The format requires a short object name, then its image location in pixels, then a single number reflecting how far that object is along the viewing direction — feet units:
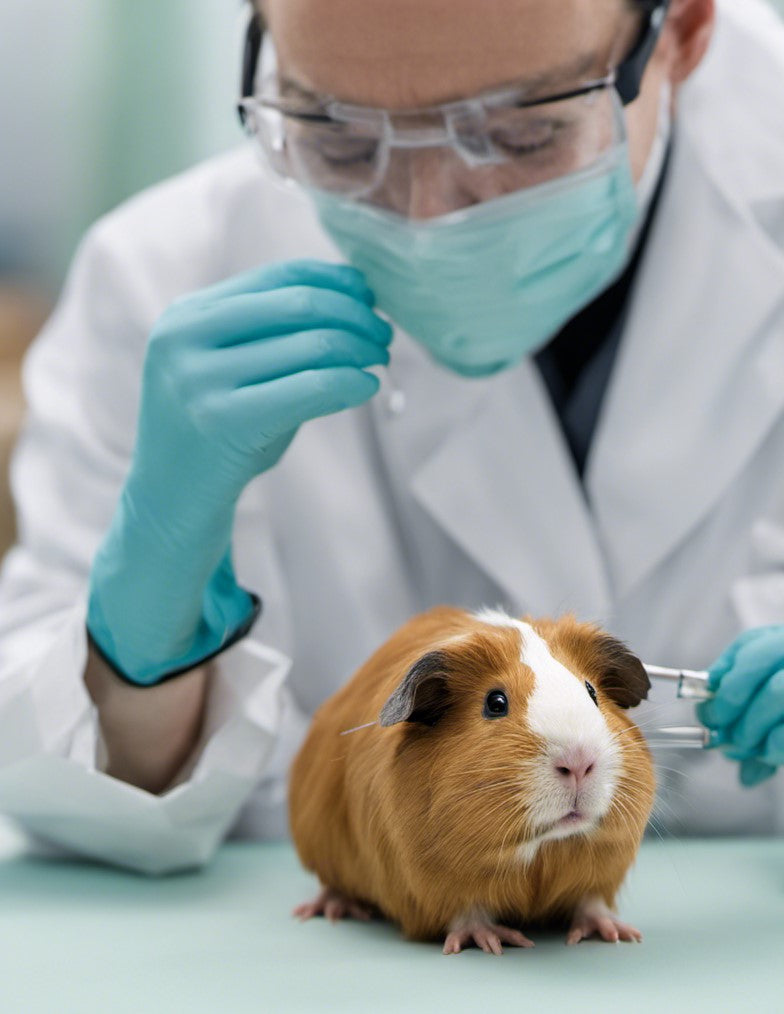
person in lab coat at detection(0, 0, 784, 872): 3.60
